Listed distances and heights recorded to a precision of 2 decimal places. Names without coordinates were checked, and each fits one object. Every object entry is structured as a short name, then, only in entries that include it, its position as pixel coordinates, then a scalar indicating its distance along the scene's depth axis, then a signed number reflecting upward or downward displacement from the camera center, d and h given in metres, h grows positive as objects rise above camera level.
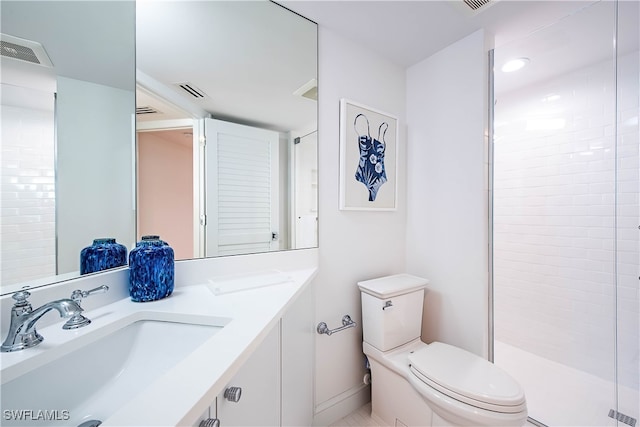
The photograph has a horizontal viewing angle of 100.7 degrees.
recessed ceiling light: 1.68 +0.94
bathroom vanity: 0.45 -0.34
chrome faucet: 0.57 -0.24
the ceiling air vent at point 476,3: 1.28 +1.02
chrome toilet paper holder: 1.45 -0.64
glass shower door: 1.43 -0.04
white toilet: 1.03 -0.72
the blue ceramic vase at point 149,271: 0.89 -0.20
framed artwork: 1.55 +0.34
